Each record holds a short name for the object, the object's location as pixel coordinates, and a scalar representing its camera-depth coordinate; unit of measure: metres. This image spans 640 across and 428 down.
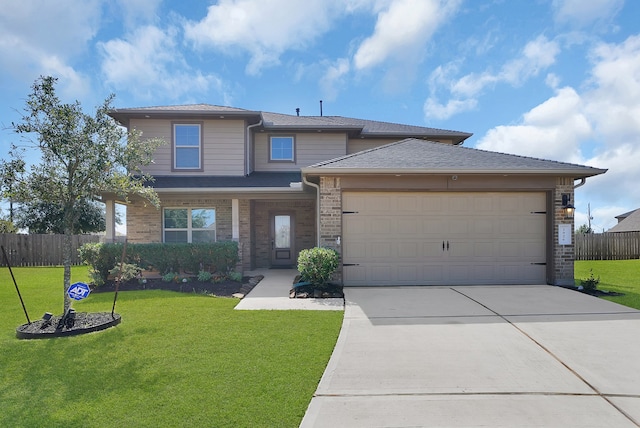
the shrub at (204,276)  9.83
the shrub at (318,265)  8.18
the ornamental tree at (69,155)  5.79
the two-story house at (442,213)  8.96
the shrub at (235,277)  10.01
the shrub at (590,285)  8.68
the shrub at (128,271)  9.55
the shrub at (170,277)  9.89
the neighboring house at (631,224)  28.57
